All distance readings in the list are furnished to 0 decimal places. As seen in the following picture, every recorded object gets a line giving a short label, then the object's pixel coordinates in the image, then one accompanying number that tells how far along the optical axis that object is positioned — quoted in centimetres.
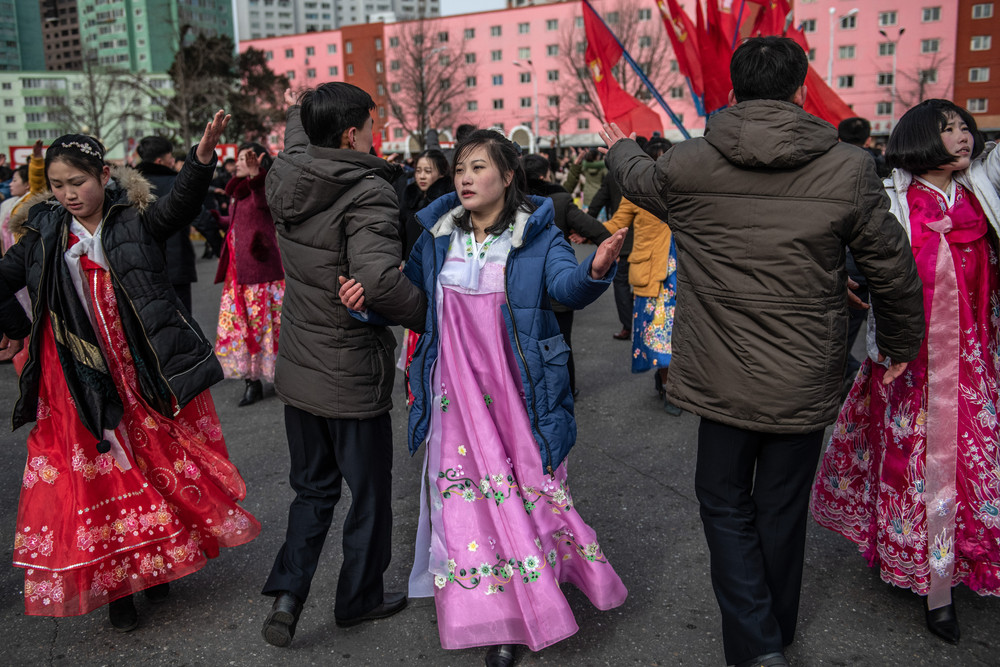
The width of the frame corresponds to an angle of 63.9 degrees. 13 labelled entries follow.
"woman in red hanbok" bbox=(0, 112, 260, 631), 292
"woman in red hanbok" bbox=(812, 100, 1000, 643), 289
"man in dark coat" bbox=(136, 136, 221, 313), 605
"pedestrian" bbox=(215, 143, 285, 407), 604
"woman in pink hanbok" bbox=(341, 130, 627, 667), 268
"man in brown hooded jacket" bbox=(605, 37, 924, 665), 226
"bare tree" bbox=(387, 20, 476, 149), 5609
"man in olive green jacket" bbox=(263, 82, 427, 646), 263
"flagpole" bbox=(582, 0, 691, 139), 647
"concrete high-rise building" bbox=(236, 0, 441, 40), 14638
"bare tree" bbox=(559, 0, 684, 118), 5109
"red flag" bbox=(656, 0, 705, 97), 831
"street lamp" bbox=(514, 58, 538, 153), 6029
